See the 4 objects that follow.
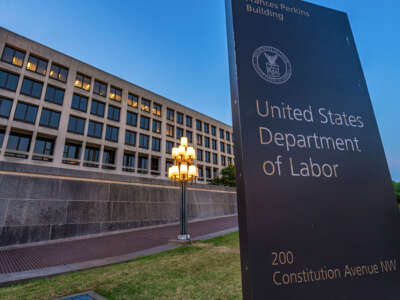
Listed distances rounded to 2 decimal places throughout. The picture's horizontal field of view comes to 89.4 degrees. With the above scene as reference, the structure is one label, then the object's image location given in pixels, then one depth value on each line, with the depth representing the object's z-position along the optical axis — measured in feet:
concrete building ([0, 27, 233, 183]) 71.56
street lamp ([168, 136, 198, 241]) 36.07
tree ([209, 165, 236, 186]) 120.65
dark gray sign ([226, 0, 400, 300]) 4.70
